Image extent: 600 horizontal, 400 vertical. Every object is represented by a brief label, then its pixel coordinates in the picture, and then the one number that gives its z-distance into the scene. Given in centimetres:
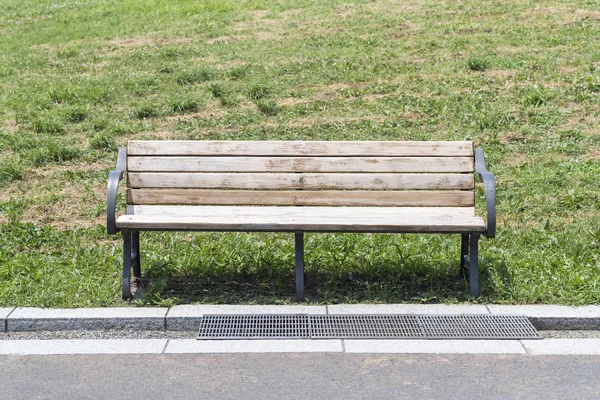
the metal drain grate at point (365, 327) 502
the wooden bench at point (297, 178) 588
